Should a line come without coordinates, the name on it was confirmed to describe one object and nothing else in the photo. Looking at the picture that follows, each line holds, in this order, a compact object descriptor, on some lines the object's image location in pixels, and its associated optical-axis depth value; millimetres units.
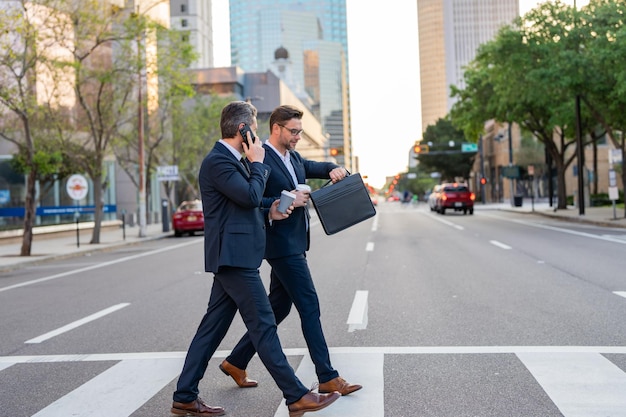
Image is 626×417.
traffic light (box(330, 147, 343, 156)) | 49000
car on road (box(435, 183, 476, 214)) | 42656
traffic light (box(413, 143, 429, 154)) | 58678
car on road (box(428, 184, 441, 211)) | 47341
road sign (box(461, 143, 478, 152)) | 67812
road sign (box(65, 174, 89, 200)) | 24094
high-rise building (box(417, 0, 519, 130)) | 187125
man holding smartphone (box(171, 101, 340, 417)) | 4285
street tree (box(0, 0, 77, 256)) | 19812
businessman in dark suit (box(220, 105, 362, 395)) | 4738
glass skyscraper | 143750
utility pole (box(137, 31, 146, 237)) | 29044
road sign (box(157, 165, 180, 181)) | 33219
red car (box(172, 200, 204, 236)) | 30141
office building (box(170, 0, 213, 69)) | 97125
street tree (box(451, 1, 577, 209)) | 29859
